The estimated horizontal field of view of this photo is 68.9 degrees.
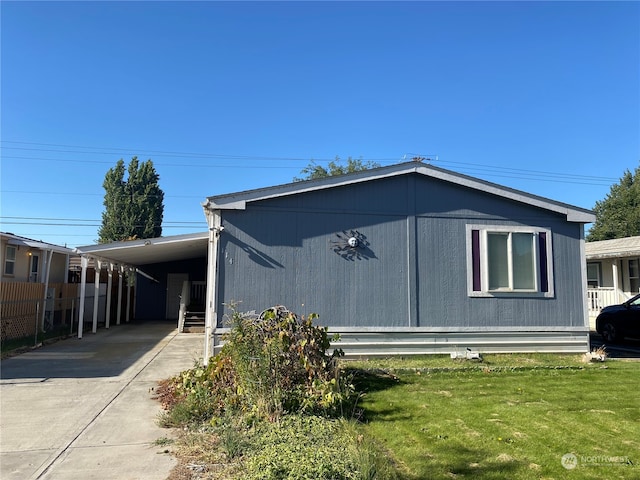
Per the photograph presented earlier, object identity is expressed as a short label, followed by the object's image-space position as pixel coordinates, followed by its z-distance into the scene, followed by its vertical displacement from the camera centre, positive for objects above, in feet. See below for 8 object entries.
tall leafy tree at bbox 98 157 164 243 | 110.93 +21.13
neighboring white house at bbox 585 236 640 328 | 53.67 +2.99
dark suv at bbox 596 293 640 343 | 38.73 -2.01
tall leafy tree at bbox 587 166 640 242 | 116.37 +22.23
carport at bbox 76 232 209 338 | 39.91 +3.61
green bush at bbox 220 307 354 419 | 16.93 -2.81
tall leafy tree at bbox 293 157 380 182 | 126.72 +34.35
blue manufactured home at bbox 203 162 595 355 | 27.50 +2.13
